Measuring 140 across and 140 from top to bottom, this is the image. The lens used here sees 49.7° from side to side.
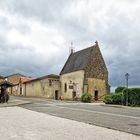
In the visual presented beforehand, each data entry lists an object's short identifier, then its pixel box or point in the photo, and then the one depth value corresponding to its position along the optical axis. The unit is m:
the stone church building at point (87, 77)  30.34
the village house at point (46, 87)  32.74
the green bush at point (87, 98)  24.40
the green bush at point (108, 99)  19.90
